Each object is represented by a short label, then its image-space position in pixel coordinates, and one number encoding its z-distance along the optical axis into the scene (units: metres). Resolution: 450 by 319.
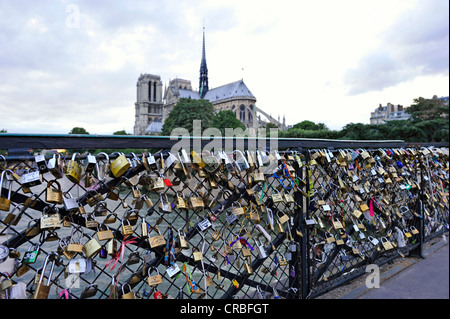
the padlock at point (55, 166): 1.28
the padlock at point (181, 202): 1.66
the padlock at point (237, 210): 1.87
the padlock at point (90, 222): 1.43
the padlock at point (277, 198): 2.05
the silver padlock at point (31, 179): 1.20
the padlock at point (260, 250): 2.04
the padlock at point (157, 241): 1.59
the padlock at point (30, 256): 1.31
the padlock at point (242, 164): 1.85
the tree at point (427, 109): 28.61
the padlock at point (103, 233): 1.41
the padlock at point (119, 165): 1.43
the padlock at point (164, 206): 1.60
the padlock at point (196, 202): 1.71
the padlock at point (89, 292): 1.48
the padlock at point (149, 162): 1.53
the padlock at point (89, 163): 1.37
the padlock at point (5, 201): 1.18
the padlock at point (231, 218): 1.86
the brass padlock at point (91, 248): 1.37
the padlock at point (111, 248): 1.44
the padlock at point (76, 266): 1.35
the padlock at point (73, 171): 1.31
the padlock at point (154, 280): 1.59
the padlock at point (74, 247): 1.36
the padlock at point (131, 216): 1.60
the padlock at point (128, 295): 1.51
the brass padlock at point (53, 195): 1.28
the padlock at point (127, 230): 1.54
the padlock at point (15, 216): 1.27
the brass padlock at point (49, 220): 1.29
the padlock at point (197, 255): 1.73
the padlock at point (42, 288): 1.27
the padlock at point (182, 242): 1.67
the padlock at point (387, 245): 3.02
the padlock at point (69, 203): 1.36
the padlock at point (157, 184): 1.52
